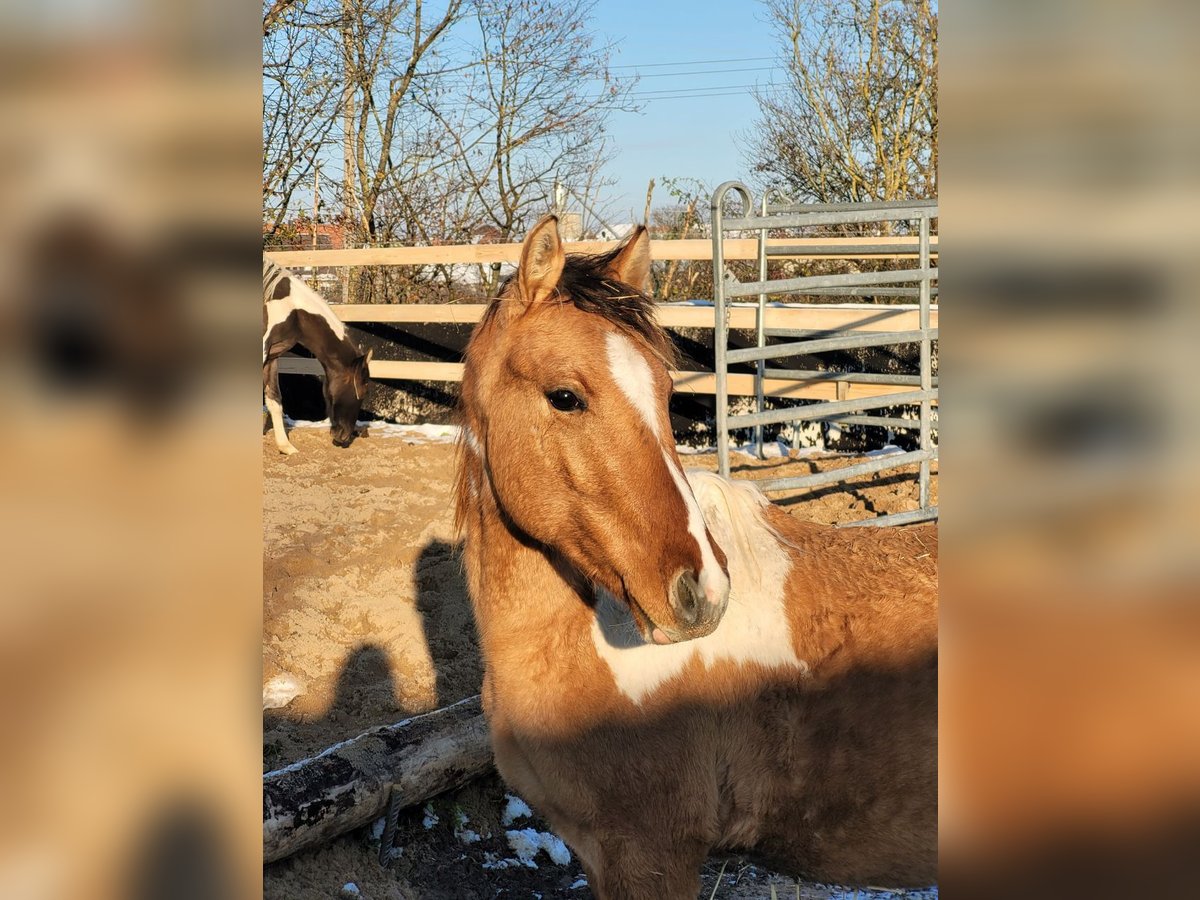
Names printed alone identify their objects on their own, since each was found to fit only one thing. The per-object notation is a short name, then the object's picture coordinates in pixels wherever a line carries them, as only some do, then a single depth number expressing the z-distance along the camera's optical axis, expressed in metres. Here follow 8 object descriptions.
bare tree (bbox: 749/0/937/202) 12.90
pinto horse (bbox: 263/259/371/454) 8.25
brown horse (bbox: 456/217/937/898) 2.13
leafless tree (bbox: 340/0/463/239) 11.23
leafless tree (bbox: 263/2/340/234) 9.55
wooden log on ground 2.66
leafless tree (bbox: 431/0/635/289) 12.09
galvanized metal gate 5.12
